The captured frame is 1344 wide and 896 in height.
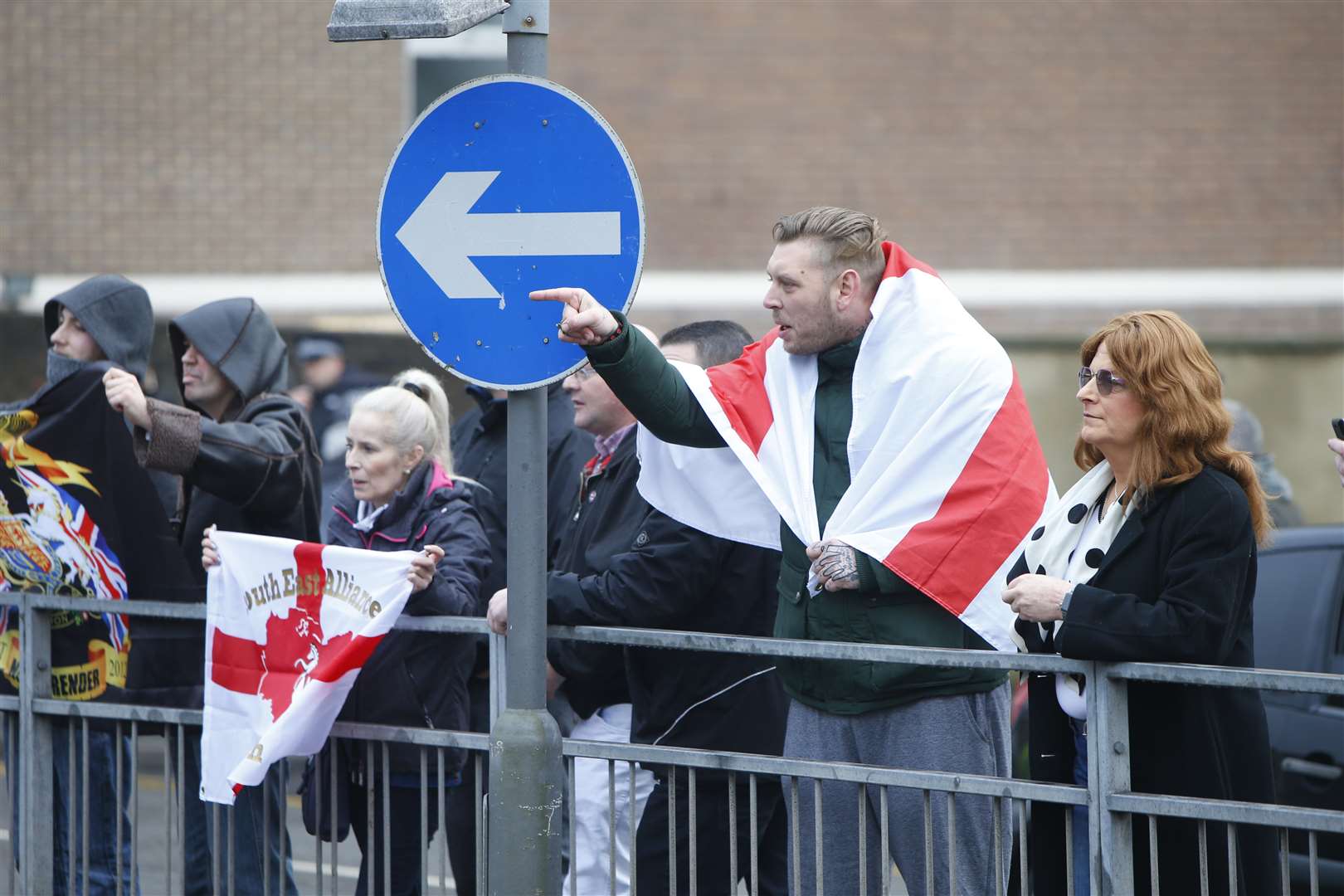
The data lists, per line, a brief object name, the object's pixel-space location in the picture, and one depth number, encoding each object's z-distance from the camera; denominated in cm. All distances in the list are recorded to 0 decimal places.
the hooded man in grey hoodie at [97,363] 1034
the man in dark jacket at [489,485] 1059
